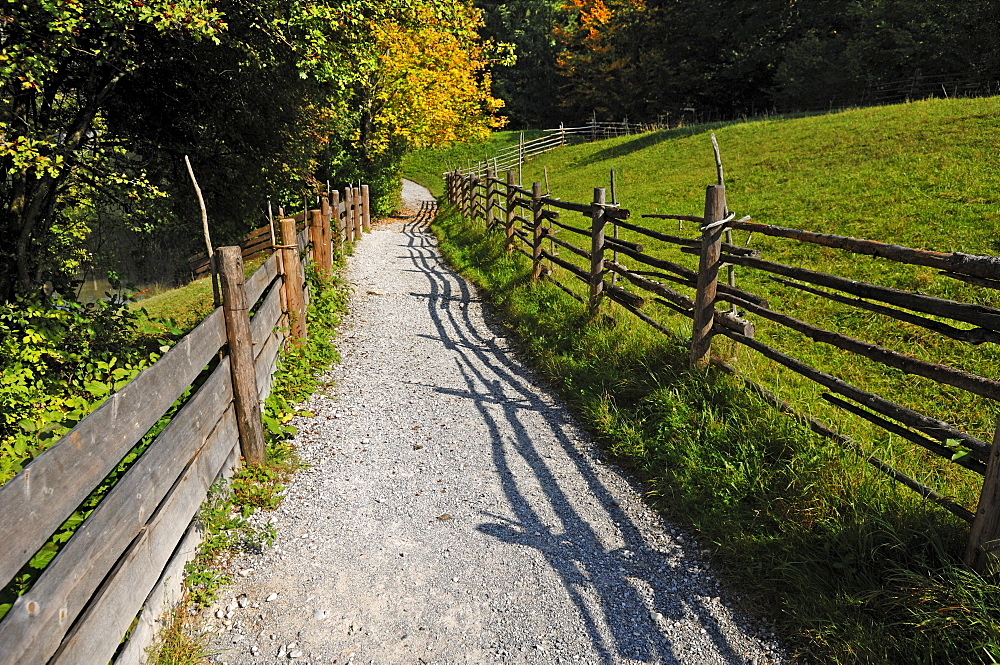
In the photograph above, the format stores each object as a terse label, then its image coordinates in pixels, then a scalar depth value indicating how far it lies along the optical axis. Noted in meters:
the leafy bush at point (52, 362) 3.00
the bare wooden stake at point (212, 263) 4.05
